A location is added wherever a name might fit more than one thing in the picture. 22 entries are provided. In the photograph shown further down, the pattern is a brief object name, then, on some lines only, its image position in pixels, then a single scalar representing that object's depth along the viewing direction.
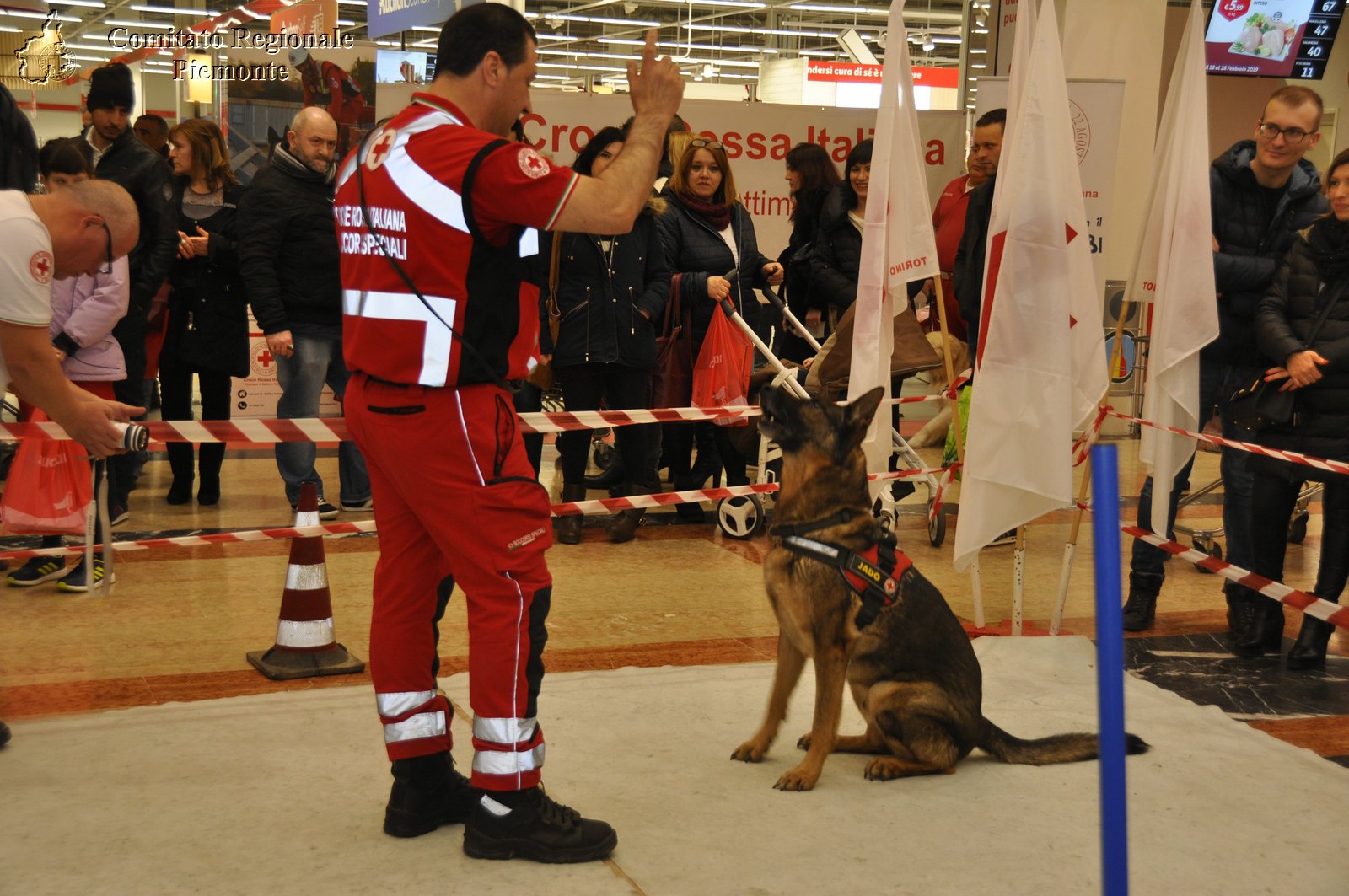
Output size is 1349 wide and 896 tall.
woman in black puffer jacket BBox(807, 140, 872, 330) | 7.06
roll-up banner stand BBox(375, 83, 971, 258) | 8.91
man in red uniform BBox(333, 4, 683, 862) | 2.63
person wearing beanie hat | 6.20
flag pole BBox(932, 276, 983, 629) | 5.07
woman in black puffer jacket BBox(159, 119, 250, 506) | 6.82
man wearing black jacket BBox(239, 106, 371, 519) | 6.21
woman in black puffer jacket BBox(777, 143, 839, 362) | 7.75
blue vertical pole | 1.64
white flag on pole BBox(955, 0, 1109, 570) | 4.48
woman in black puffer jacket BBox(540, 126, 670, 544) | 6.34
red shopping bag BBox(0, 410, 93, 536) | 4.63
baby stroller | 5.84
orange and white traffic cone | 4.30
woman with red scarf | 6.67
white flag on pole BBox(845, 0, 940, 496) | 4.87
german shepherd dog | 3.43
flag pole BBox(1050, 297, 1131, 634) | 5.03
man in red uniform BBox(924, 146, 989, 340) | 7.36
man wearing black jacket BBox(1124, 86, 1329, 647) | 5.22
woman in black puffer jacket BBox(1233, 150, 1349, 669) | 4.80
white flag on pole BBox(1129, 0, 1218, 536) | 4.89
